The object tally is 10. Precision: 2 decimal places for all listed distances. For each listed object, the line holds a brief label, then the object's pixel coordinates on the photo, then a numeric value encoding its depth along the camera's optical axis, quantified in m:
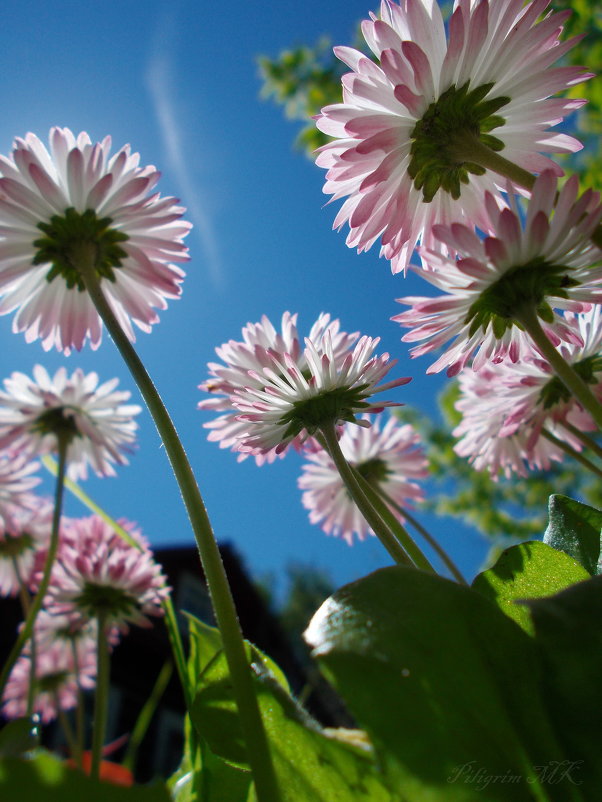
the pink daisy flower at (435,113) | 0.11
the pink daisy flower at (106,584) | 0.26
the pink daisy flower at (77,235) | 0.13
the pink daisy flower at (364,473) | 0.22
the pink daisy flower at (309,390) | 0.13
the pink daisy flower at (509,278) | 0.09
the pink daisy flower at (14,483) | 0.24
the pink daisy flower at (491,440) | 0.18
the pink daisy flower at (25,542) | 0.30
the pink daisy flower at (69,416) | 0.24
